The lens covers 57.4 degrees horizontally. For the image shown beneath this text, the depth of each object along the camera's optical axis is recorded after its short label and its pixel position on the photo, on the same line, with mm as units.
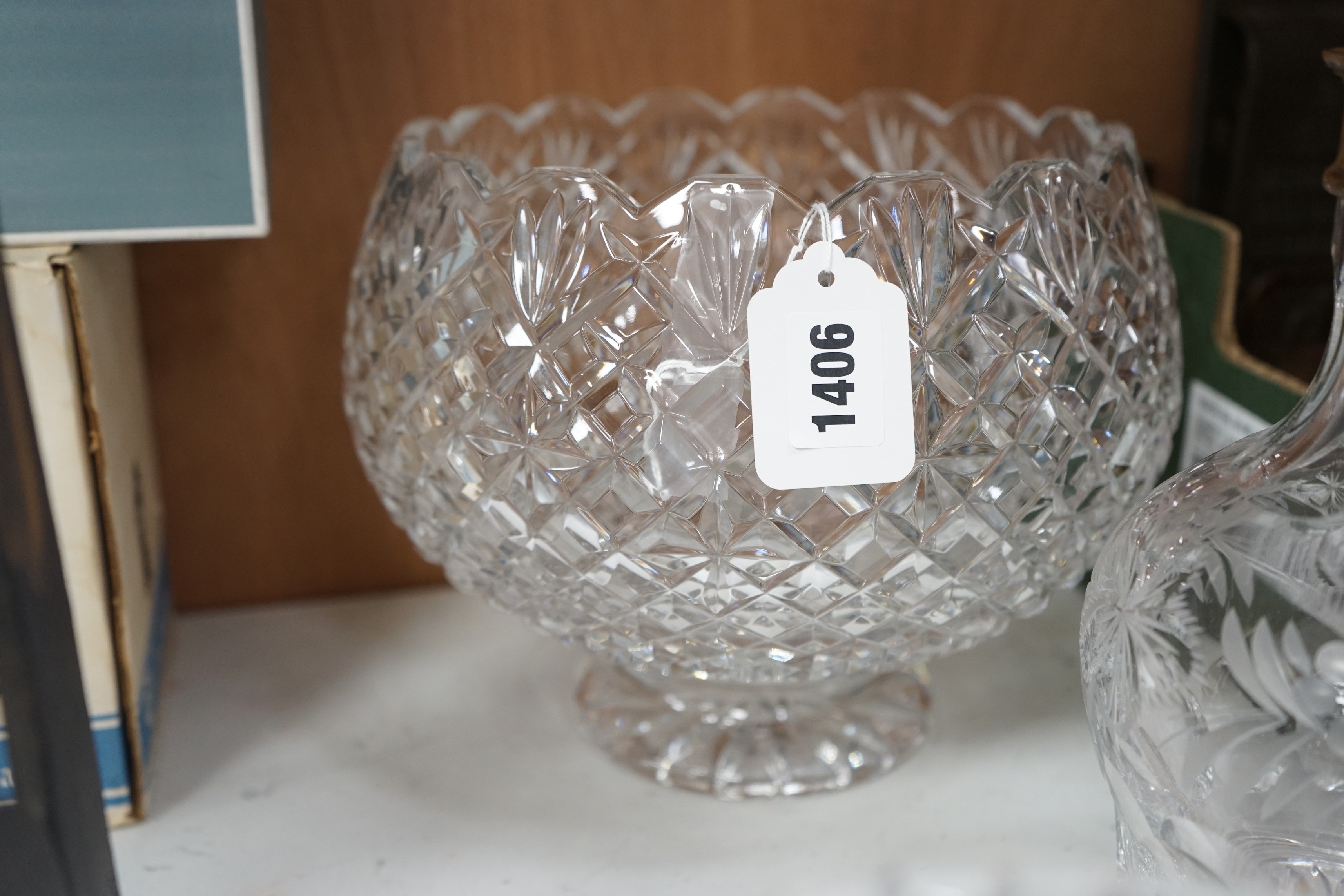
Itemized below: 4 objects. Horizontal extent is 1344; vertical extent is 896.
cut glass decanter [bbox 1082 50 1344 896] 437
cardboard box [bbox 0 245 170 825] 506
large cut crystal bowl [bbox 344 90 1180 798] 455
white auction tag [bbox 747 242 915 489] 437
